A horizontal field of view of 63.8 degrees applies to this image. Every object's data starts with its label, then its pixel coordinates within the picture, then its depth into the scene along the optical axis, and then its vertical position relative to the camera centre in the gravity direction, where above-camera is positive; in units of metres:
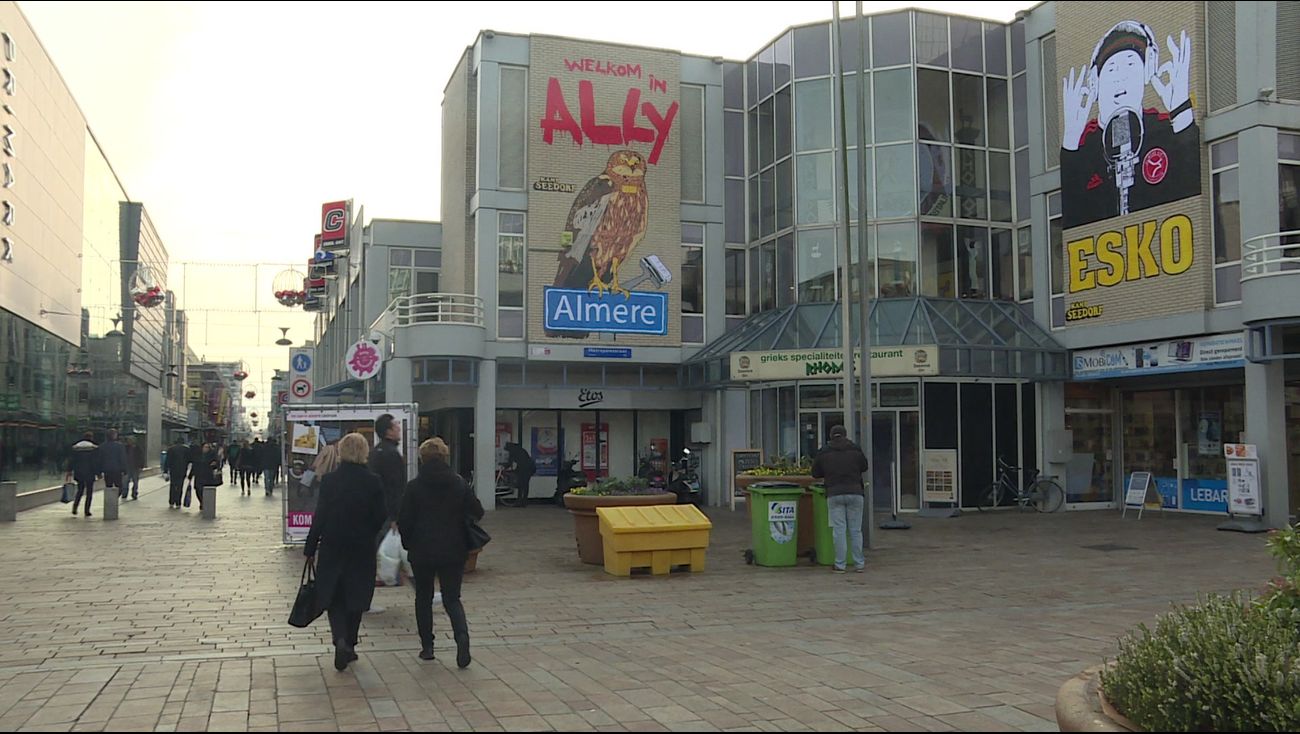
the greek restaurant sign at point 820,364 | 21.53 +1.14
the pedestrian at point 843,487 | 13.33 -0.90
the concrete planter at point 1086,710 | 5.24 -1.56
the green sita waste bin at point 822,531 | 13.96 -1.54
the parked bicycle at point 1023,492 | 23.12 -1.73
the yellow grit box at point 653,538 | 12.66 -1.47
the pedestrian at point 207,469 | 23.25 -1.08
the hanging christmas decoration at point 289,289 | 32.44 +4.40
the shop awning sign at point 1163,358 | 19.56 +1.14
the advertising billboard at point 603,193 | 25.50 +5.62
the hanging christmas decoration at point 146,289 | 36.91 +5.23
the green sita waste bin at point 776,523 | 13.84 -1.41
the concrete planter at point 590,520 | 13.88 -1.35
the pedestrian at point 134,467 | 29.73 -1.31
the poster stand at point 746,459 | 22.94 -0.92
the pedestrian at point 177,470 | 25.53 -1.18
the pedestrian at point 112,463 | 23.19 -0.91
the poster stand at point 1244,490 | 18.27 -1.36
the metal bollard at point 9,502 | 21.53 -1.64
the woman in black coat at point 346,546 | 7.46 -0.91
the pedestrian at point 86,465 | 22.61 -0.92
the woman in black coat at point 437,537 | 7.61 -0.86
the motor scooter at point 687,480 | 25.59 -1.55
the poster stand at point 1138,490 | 21.50 -1.58
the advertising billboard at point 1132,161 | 20.00 +5.18
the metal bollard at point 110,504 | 21.50 -1.68
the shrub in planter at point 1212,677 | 4.81 -1.26
